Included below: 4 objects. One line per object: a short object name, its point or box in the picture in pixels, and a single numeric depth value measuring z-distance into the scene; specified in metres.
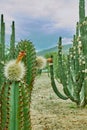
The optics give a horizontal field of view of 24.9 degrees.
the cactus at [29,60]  1.85
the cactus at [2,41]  2.53
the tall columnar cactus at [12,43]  2.32
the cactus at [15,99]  1.28
